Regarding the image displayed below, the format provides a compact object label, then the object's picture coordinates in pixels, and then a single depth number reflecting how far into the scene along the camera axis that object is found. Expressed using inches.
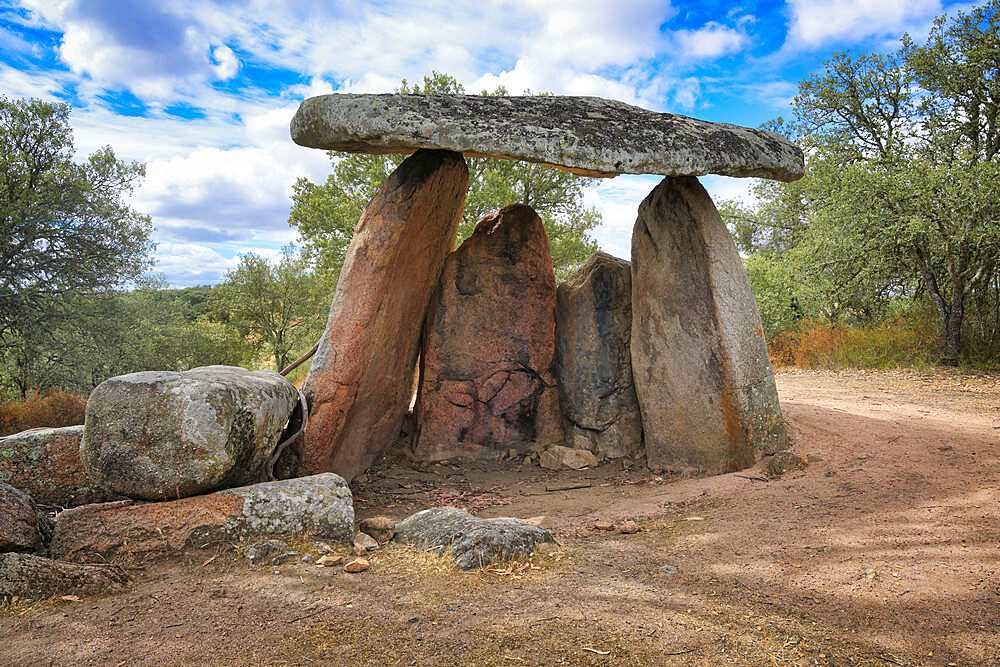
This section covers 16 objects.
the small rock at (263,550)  148.3
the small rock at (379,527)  170.2
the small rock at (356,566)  139.3
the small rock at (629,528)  177.0
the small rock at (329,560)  143.3
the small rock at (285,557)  146.1
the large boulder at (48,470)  182.4
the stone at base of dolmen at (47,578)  123.7
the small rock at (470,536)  139.6
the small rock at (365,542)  160.2
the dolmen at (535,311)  219.9
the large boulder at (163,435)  160.6
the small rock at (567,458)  274.2
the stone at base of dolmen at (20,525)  142.3
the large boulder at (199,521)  152.0
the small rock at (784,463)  221.9
